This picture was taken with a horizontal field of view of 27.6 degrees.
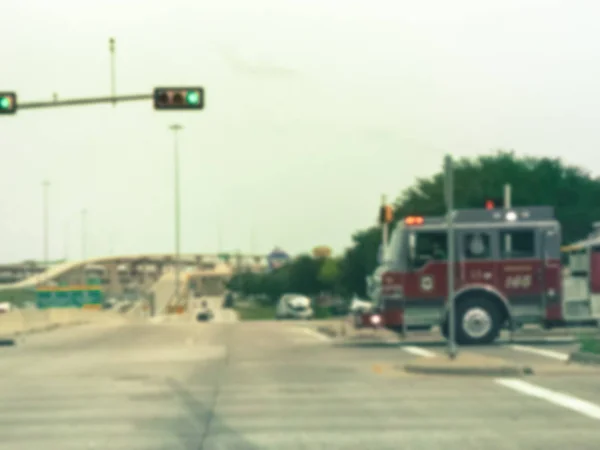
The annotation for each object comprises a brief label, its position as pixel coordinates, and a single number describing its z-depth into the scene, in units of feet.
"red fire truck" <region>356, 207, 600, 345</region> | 86.99
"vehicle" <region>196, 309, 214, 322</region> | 342.15
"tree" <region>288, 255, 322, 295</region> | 572.92
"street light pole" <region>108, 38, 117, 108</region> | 100.32
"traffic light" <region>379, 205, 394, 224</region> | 95.71
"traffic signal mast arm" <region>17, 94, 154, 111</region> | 82.74
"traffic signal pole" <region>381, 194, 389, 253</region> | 94.35
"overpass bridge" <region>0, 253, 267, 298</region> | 477.77
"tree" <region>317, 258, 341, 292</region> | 506.89
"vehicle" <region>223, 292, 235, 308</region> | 604.08
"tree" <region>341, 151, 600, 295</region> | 221.46
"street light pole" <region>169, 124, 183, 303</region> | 330.95
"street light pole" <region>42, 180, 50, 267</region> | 365.03
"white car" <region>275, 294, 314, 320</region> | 302.04
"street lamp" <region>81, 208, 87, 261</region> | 475.11
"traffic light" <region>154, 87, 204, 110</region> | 82.07
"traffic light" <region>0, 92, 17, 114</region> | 84.23
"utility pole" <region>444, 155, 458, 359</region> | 66.64
